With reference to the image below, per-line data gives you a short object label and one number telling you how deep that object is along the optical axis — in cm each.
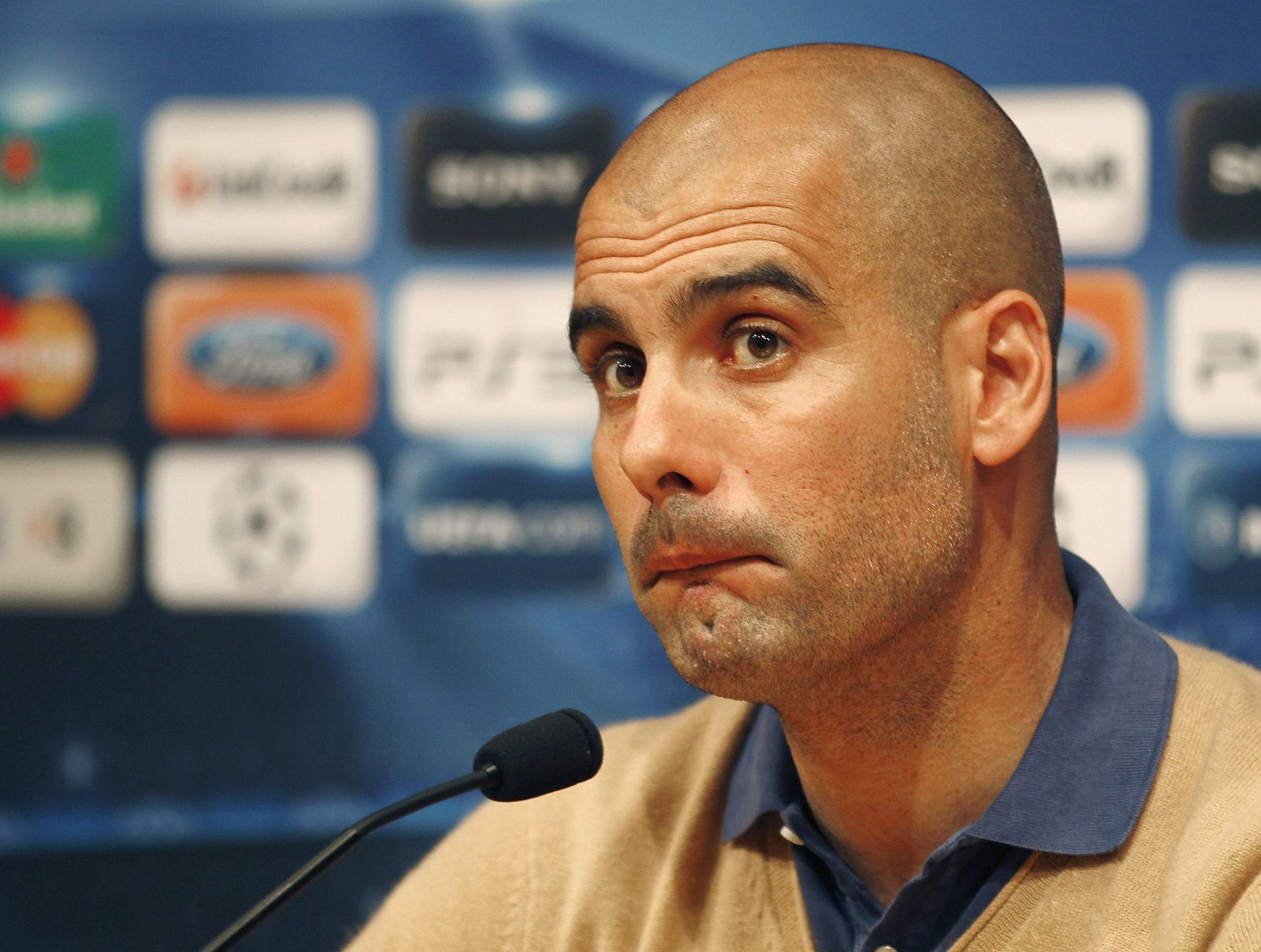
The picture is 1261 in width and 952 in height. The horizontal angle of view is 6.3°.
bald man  418
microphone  415
